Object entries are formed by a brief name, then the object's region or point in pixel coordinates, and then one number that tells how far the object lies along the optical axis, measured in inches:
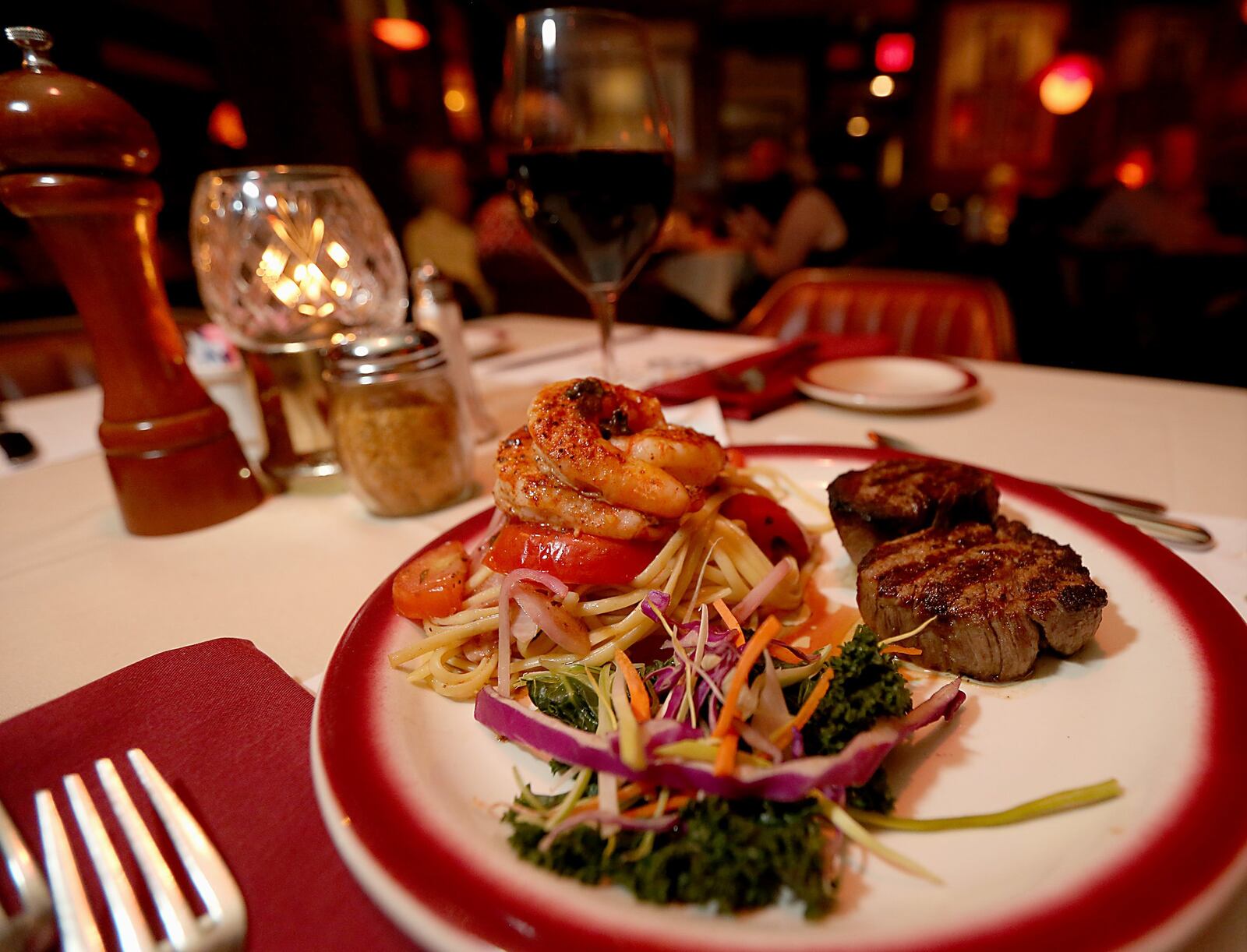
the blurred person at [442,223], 102.3
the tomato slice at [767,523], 16.3
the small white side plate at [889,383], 23.9
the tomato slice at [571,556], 14.3
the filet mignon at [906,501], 15.5
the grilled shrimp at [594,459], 14.2
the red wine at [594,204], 19.9
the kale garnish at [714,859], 9.3
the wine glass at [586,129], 19.6
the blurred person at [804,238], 117.8
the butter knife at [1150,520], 16.3
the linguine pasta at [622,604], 13.9
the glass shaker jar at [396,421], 18.5
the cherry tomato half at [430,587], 14.6
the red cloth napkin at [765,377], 24.8
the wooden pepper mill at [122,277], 16.5
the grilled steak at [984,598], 13.1
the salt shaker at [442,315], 21.8
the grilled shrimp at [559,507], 14.3
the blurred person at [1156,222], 98.1
